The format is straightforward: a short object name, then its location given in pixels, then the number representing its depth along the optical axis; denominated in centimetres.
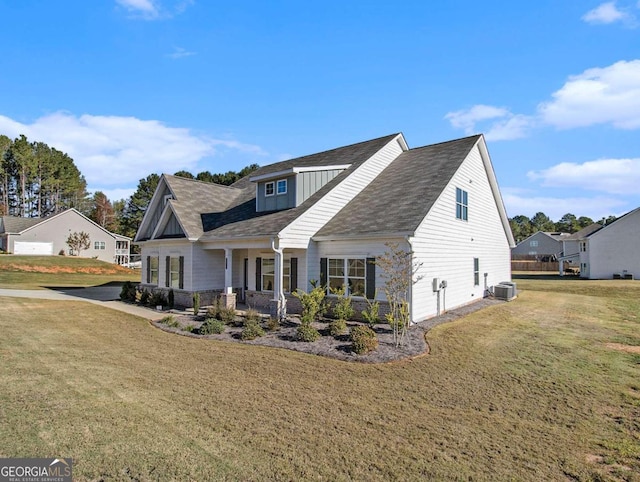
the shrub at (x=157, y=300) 1819
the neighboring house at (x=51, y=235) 4747
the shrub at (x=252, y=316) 1300
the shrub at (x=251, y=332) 1172
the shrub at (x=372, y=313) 1262
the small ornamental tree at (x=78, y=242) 5098
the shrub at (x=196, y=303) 1591
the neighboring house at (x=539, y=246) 6894
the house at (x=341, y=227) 1431
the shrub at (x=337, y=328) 1183
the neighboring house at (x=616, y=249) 3475
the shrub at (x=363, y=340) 999
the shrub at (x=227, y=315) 1401
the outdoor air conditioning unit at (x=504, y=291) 2033
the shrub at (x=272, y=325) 1266
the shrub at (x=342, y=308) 1349
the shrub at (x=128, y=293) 2050
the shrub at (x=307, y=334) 1123
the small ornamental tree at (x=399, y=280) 1102
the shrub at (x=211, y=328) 1247
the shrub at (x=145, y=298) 1923
